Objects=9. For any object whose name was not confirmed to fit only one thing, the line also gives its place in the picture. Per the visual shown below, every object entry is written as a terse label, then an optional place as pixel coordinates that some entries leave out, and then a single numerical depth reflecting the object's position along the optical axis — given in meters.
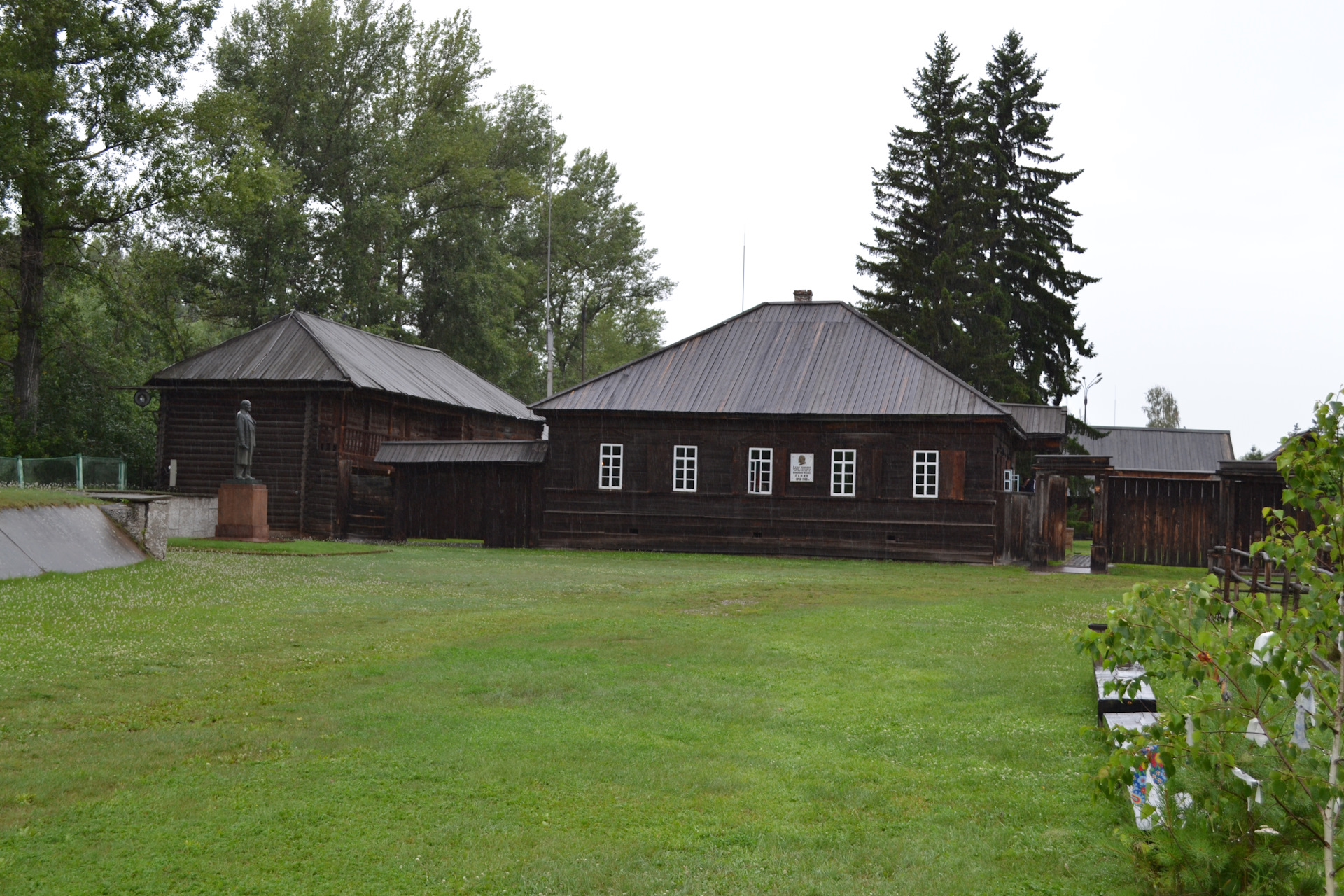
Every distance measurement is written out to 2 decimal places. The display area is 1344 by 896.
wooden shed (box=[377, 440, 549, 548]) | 31.09
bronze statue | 26.56
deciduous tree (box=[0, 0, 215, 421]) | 32.72
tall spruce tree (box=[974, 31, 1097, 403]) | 43.22
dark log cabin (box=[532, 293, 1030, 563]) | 28.55
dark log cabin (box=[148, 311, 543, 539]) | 31.83
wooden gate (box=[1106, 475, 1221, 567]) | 23.98
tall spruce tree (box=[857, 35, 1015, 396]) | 41.25
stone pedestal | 26.61
